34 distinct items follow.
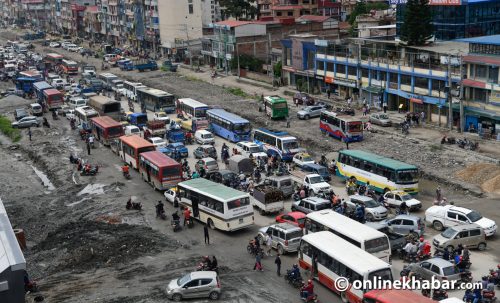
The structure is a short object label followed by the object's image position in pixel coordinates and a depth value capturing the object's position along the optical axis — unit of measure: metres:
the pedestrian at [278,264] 29.77
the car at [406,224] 33.22
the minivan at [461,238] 31.20
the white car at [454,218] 33.38
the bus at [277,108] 65.56
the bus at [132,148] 49.44
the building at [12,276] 24.30
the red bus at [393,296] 22.53
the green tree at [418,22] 69.56
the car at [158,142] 55.05
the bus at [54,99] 79.56
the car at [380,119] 60.22
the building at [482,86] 52.03
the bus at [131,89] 81.06
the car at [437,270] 27.20
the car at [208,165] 47.69
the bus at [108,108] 67.62
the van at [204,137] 56.59
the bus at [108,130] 59.16
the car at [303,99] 71.88
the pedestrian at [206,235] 34.59
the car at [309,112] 65.62
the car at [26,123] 73.56
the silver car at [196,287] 27.64
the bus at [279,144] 50.12
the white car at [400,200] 38.06
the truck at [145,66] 110.56
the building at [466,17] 70.62
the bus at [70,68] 111.19
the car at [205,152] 52.62
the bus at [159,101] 72.69
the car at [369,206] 36.12
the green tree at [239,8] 120.69
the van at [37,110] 78.69
